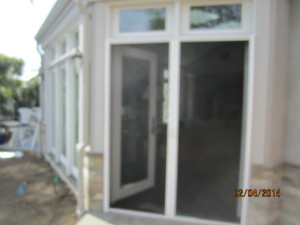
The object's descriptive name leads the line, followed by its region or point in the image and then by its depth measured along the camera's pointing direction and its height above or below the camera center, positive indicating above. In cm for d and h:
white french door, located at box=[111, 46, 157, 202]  265 -25
